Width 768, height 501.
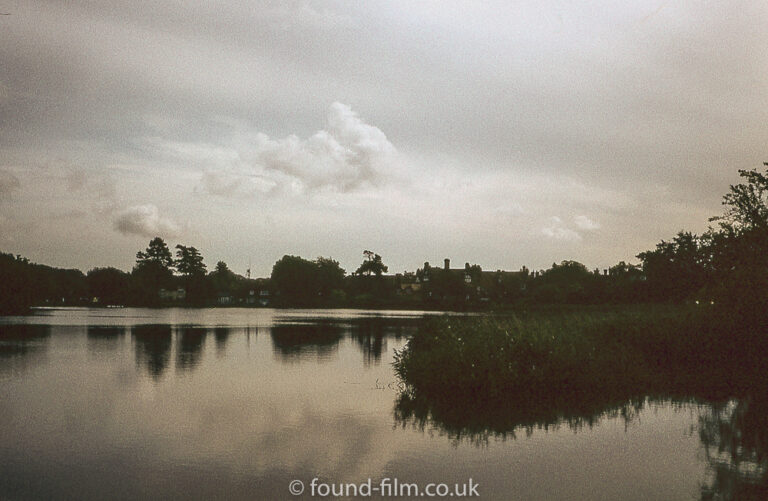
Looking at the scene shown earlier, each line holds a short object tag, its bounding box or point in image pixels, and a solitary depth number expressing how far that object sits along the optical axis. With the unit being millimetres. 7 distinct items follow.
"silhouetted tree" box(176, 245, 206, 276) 172250
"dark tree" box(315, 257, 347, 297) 167900
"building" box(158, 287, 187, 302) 168475
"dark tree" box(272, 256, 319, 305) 166625
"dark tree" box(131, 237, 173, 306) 167625
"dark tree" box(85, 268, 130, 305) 140875
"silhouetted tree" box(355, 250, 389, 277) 164000
